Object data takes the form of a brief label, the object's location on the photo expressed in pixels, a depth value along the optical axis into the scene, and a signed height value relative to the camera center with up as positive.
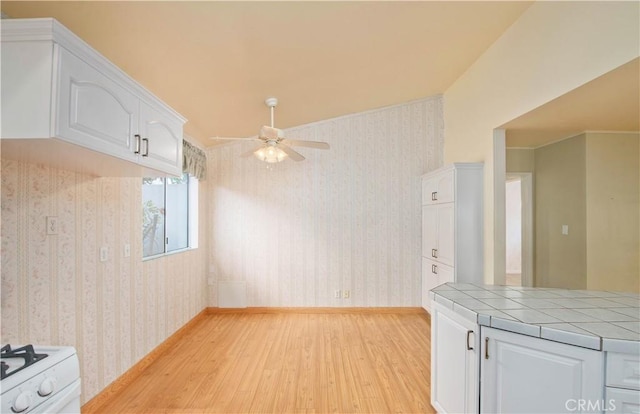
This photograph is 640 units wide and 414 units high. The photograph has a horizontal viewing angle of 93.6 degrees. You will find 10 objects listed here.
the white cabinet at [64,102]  1.16 +0.48
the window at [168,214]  3.15 +0.00
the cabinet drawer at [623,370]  1.22 -0.63
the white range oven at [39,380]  1.05 -0.64
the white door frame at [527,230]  4.04 -0.18
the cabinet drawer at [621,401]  1.22 -0.75
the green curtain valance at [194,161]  3.43 +0.66
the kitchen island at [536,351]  1.25 -0.63
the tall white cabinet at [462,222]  3.10 -0.06
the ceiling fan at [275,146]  2.51 +0.64
